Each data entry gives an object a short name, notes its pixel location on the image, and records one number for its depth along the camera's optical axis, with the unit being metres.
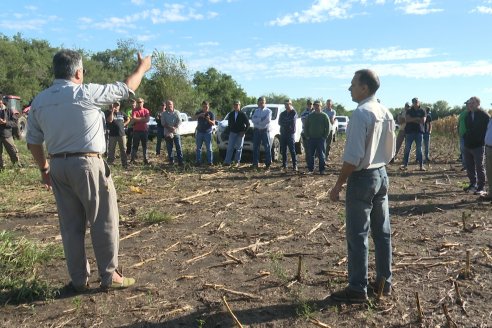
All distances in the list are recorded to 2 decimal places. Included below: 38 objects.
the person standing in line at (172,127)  13.73
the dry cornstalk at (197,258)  5.16
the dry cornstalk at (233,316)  3.46
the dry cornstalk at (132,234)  6.06
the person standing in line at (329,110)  15.05
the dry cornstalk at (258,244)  5.51
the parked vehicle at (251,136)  14.73
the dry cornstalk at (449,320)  3.46
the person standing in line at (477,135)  8.73
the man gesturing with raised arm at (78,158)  3.91
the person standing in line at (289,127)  12.73
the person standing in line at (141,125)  13.98
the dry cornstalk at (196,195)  8.57
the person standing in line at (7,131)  11.68
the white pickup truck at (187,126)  29.21
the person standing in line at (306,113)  12.50
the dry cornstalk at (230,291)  4.12
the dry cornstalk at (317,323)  3.52
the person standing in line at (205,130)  13.63
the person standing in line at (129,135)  15.35
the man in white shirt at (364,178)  3.74
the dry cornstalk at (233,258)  5.06
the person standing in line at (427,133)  14.40
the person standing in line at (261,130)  13.01
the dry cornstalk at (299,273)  4.51
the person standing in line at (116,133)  13.18
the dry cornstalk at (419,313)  3.64
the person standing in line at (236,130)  13.35
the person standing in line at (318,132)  12.06
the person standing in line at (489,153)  7.93
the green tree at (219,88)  65.31
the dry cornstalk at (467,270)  4.55
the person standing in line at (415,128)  12.67
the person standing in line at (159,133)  16.48
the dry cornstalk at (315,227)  6.35
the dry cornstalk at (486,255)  5.09
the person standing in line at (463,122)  9.27
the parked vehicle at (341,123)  38.38
